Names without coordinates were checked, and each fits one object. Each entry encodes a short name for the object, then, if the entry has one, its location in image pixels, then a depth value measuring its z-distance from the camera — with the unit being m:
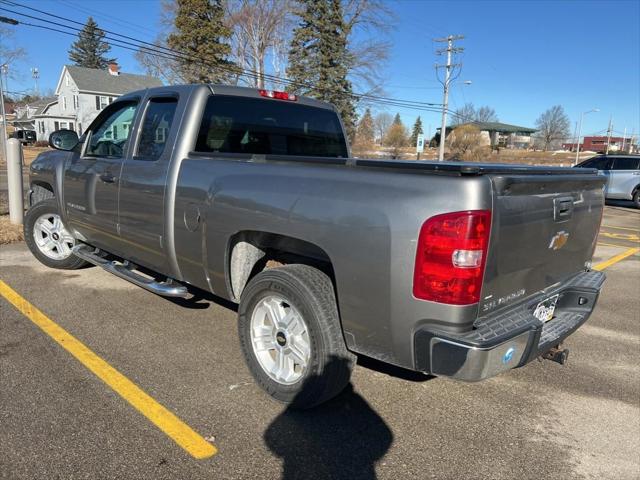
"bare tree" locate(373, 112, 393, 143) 87.70
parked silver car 16.81
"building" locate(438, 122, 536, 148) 94.75
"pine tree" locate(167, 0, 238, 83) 35.44
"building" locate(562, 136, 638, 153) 107.43
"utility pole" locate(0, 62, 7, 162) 27.29
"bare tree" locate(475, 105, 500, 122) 106.25
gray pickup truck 2.27
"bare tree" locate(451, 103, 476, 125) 94.55
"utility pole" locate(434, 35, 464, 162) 34.88
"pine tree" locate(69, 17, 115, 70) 78.38
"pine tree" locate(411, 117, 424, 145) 117.00
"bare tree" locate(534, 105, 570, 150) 101.12
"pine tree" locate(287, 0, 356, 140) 36.25
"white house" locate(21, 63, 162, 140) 49.56
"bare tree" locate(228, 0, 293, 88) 35.69
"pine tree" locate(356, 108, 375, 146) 56.78
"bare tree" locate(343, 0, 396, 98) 37.12
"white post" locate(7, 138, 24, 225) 7.53
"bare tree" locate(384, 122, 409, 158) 68.06
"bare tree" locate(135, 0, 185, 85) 36.41
